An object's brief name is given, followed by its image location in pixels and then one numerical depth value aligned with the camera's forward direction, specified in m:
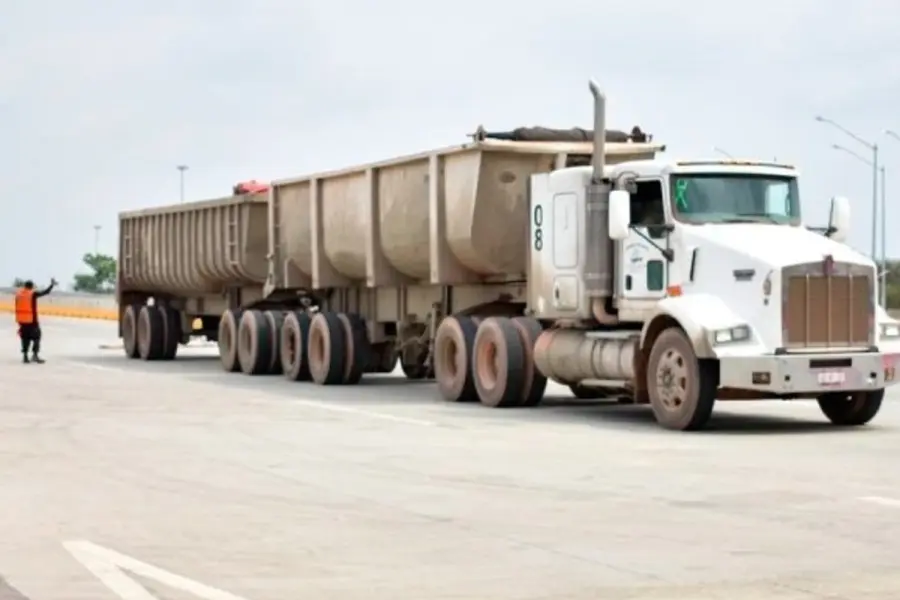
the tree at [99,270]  182.14
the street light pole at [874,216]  65.88
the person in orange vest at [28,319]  35.12
